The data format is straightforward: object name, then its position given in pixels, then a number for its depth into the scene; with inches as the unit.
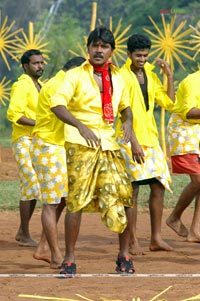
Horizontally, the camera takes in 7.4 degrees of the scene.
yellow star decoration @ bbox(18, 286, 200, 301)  373.3
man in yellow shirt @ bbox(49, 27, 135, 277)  423.6
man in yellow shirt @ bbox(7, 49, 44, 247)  535.6
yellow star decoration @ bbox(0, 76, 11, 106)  1148.4
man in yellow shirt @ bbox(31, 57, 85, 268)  463.2
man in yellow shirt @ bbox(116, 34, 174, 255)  510.1
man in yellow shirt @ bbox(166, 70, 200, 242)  525.6
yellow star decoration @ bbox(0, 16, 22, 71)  1088.8
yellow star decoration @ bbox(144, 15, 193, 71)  1042.7
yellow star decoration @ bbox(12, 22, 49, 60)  1026.8
